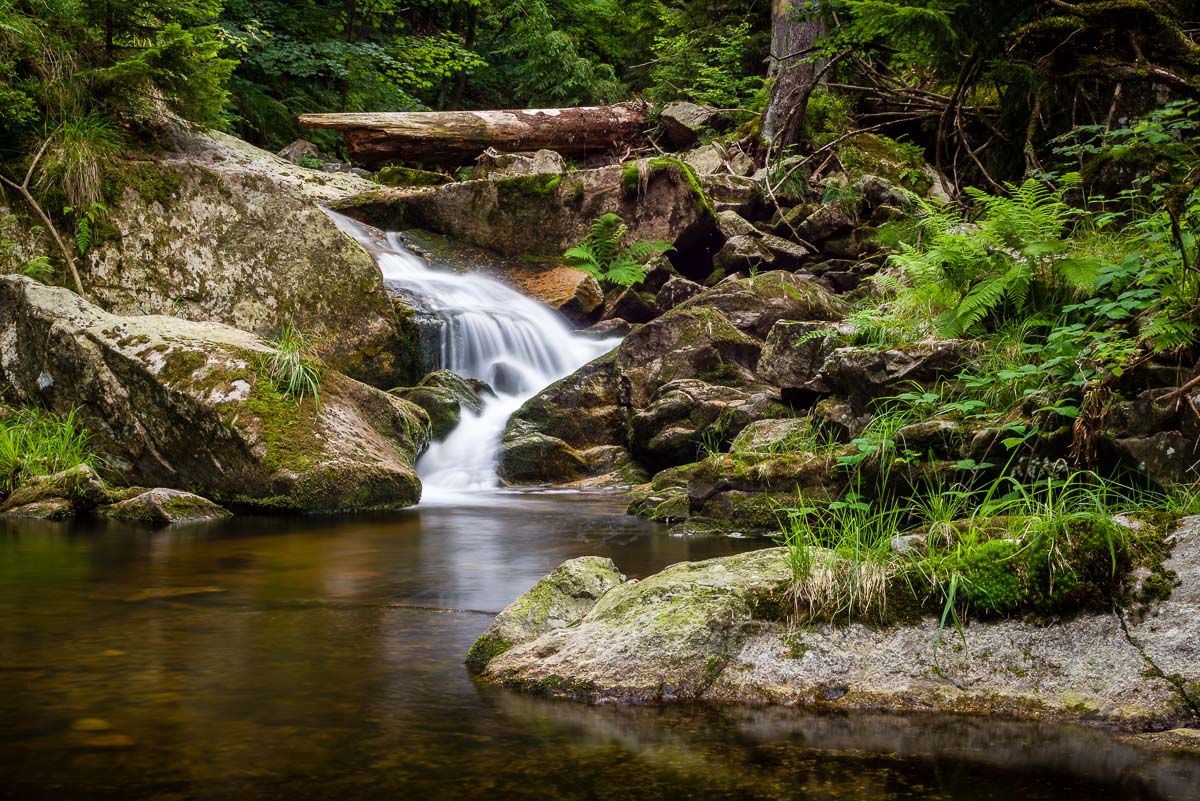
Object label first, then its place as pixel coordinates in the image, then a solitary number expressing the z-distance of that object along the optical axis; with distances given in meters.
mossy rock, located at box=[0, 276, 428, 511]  8.22
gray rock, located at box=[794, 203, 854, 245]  13.58
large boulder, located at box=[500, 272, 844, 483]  9.59
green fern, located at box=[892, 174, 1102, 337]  6.00
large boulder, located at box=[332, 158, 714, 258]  15.70
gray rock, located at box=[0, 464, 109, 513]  7.89
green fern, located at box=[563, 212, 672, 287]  14.19
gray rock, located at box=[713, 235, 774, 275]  13.51
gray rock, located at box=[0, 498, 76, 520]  7.68
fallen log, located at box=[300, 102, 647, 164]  18.06
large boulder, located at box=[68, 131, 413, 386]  10.94
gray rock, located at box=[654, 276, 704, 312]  13.34
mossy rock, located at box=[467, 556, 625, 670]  3.70
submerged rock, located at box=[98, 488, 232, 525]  7.57
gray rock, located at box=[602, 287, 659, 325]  14.16
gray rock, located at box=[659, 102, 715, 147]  18.47
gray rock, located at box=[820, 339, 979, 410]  6.32
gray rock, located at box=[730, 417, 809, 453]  7.61
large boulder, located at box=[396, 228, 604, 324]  14.23
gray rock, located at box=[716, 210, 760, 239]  14.43
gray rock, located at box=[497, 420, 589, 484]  10.40
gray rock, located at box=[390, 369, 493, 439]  10.69
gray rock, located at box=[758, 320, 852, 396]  8.05
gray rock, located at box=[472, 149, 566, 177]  17.38
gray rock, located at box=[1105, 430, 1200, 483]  4.41
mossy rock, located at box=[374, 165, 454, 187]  17.72
